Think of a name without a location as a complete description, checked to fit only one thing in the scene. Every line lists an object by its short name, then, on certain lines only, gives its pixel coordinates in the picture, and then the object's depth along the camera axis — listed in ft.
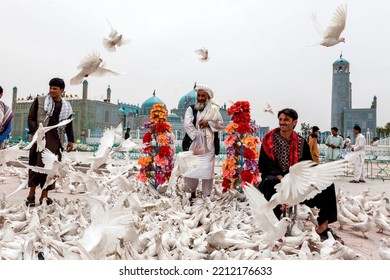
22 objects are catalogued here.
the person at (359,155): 24.25
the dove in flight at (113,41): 12.53
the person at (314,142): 20.66
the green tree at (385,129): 132.36
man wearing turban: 13.66
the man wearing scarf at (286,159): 9.31
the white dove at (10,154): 9.10
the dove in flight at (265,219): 7.03
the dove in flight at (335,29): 10.34
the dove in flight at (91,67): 11.75
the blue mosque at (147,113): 87.25
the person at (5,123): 12.03
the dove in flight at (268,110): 16.63
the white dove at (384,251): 7.66
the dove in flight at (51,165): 10.27
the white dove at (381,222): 10.13
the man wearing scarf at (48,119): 12.20
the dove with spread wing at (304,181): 6.25
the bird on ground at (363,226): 9.72
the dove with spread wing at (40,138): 9.56
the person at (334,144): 25.91
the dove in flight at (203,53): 15.31
